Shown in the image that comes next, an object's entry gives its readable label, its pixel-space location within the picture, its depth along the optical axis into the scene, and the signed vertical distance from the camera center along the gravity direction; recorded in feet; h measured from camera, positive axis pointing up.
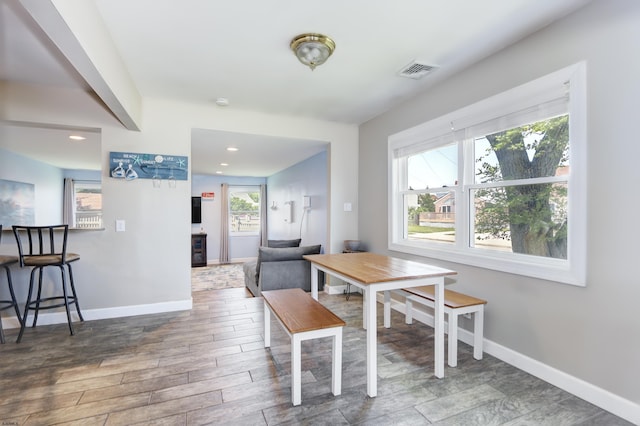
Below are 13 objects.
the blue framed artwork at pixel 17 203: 15.55 +0.39
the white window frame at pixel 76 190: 23.16 +1.59
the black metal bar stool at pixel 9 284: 8.75 -2.35
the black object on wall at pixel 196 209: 24.93 +0.09
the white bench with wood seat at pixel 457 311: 7.53 -2.58
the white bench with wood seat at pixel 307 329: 6.00 -2.46
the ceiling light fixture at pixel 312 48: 7.20 +4.14
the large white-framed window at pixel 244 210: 27.14 +0.07
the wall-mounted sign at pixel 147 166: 10.68 +1.68
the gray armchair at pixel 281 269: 12.97 -2.64
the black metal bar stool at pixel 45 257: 9.02 -1.48
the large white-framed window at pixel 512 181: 6.38 +0.84
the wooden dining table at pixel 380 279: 6.25 -1.52
